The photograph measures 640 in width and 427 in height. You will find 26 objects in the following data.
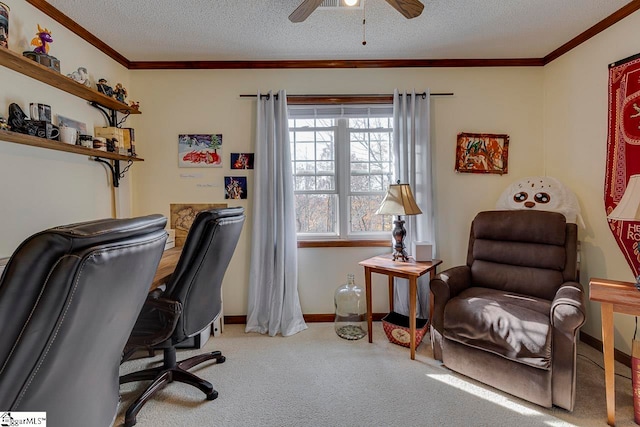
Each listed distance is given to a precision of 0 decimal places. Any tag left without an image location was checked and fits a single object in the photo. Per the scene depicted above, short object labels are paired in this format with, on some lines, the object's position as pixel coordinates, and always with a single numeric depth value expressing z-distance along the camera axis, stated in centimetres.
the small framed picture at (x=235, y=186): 285
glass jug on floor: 278
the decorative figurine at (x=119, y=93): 252
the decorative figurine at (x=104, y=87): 233
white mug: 194
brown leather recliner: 163
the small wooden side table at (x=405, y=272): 221
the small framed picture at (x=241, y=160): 285
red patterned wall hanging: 205
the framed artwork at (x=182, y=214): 287
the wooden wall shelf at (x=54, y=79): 160
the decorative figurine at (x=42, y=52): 177
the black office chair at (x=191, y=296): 155
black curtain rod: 280
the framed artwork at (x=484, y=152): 282
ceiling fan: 162
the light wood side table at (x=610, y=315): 154
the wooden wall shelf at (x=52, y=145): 161
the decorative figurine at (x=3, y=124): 158
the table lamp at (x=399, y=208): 241
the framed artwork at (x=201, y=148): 284
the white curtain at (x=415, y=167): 273
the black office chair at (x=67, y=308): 63
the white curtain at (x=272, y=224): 273
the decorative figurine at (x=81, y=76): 209
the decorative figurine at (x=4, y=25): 154
